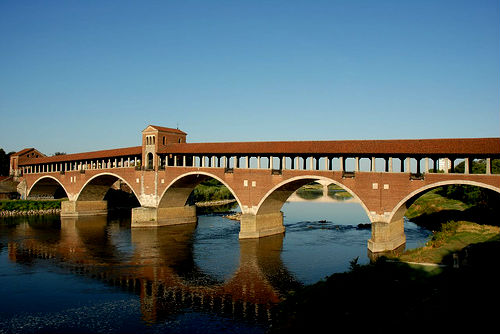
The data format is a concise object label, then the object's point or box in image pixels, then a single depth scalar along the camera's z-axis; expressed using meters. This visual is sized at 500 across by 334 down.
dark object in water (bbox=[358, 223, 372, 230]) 46.28
